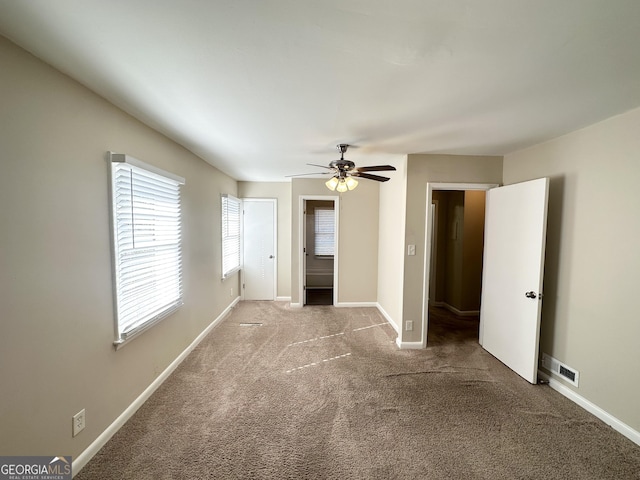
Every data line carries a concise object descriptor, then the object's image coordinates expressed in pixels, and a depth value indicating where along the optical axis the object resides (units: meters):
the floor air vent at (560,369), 2.29
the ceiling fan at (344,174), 2.64
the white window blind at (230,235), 4.28
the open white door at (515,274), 2.46
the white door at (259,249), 5.17
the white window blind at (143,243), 1.89
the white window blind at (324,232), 6.27
